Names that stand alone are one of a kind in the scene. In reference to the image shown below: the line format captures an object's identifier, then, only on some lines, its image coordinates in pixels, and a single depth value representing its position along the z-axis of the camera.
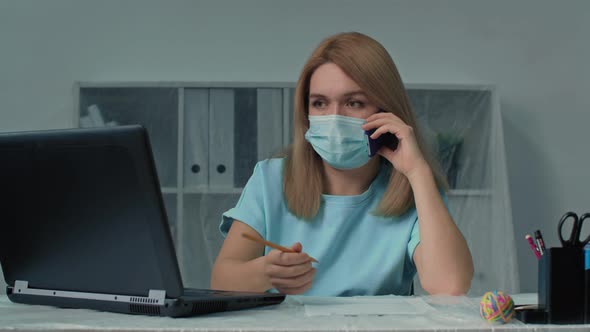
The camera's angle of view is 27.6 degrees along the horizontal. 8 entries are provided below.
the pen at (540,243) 1.66
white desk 1.51
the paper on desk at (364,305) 1.62
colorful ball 1.56
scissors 1.60
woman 2.03
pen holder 1.57
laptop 1.57
